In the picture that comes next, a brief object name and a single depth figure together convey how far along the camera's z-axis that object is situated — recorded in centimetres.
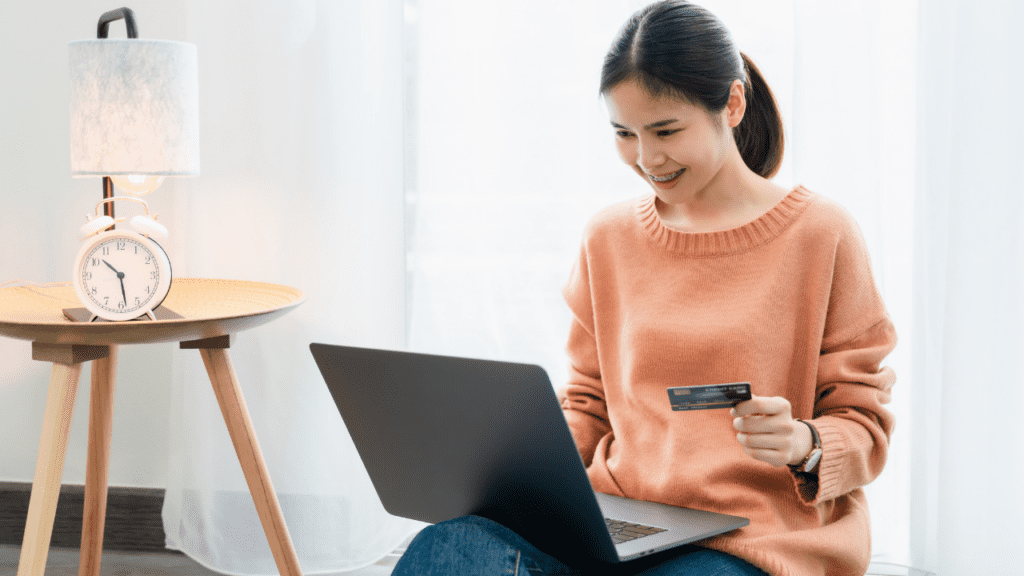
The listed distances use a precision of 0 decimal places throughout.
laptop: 73
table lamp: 119
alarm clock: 118
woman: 91
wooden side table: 109
